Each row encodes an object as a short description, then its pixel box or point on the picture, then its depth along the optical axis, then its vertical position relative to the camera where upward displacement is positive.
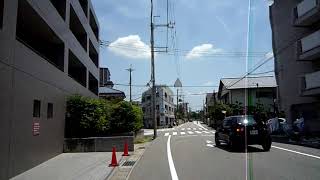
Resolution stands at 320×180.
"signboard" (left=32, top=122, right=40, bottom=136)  8.42 -0.78
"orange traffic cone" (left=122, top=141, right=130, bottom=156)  11.21 -2.05
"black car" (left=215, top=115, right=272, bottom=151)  11.16 -1.21
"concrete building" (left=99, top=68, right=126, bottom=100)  32.29 +4.04
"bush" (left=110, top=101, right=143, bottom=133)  16.40 -0.74
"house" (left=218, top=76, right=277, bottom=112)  38.25 +3.10
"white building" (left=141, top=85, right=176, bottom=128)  57.35 +0.37
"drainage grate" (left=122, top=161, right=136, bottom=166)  8.94 -2.19
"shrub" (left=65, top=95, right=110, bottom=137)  12.76 -0.54
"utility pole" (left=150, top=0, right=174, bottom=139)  23.13 +3.75
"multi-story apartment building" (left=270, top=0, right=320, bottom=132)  17.39 +4.33
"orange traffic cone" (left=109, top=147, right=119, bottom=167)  8.51 -1.98
